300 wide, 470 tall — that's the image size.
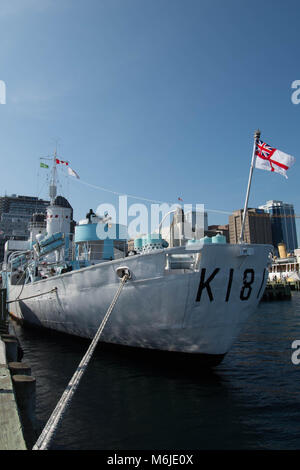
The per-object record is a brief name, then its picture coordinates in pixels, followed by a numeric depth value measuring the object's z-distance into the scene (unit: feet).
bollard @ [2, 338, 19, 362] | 27.81
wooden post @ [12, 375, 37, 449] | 16.42
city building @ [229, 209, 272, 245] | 426.92
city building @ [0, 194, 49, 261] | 371.35
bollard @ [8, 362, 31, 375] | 19.69
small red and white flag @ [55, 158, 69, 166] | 87.45
